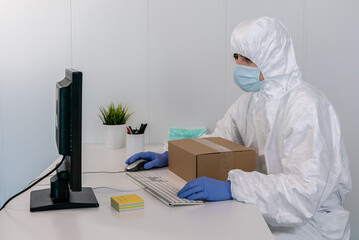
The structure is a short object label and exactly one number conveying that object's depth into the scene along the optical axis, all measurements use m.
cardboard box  1.47
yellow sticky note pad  1.24
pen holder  1.97
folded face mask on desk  2.29
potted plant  2.21
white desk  1.07
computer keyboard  1.30
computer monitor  1.17
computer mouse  1.72
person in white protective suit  1.33
